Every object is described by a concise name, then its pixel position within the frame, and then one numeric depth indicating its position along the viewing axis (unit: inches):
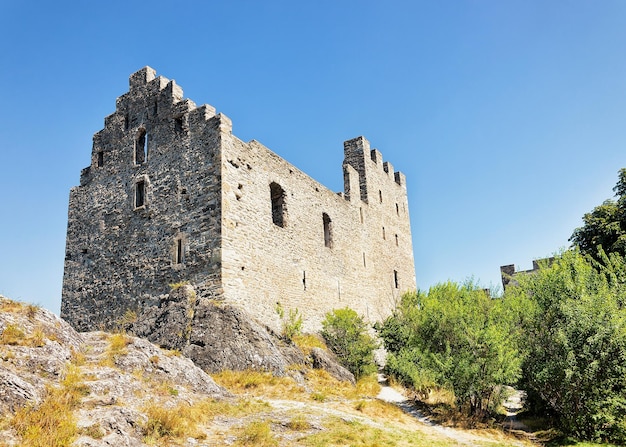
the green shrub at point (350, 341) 806.5
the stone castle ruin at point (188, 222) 722.2
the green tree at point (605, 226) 1029.8
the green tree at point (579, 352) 568.7
